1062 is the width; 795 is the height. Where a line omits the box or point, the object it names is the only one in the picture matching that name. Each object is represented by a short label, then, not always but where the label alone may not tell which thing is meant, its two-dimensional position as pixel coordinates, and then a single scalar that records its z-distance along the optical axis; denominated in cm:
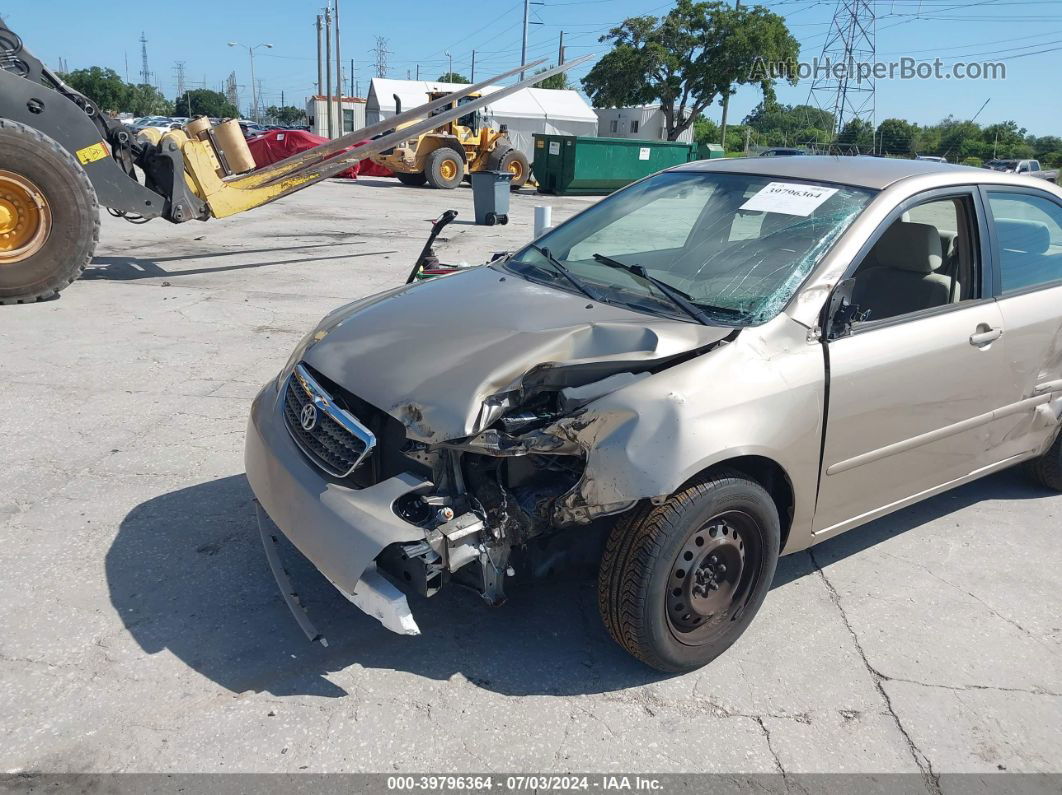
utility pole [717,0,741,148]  4331
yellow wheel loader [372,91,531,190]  2341
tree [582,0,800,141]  4466
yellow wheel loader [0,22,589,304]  732
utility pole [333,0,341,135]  3903
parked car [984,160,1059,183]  2945
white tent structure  4278
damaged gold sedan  262
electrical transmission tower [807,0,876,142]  3397
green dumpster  2409
